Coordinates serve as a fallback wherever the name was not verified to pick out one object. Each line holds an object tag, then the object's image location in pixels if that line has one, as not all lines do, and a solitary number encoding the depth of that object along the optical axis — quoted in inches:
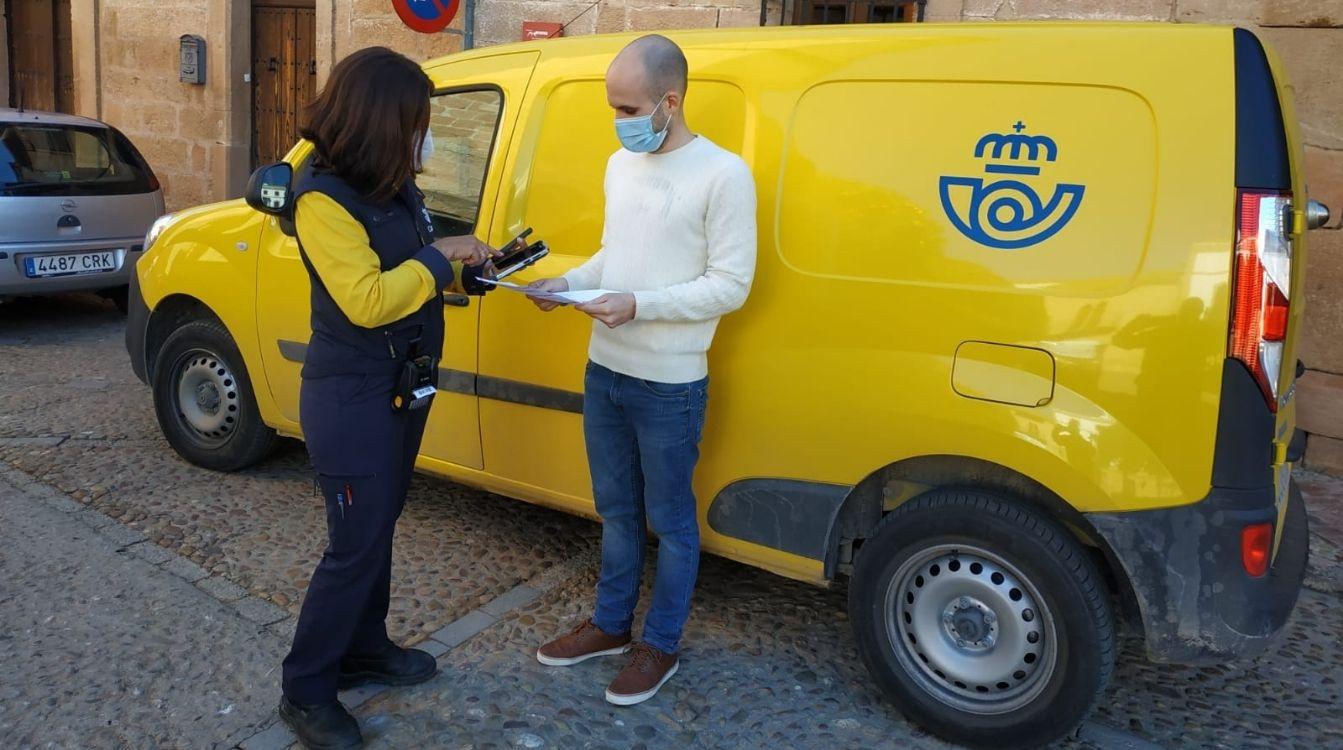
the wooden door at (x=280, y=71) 438.6
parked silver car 282.7
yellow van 99.2
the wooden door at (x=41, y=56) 535.5
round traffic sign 264.8
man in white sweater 110.5
